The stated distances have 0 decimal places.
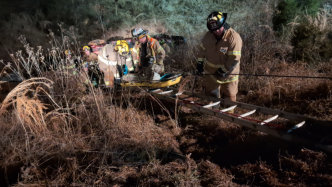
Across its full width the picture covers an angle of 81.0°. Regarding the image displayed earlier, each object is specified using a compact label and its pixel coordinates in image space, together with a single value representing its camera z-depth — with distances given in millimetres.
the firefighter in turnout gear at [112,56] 4977
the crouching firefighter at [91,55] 6281
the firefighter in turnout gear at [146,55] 5182
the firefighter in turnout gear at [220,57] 3244
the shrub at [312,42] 5016
